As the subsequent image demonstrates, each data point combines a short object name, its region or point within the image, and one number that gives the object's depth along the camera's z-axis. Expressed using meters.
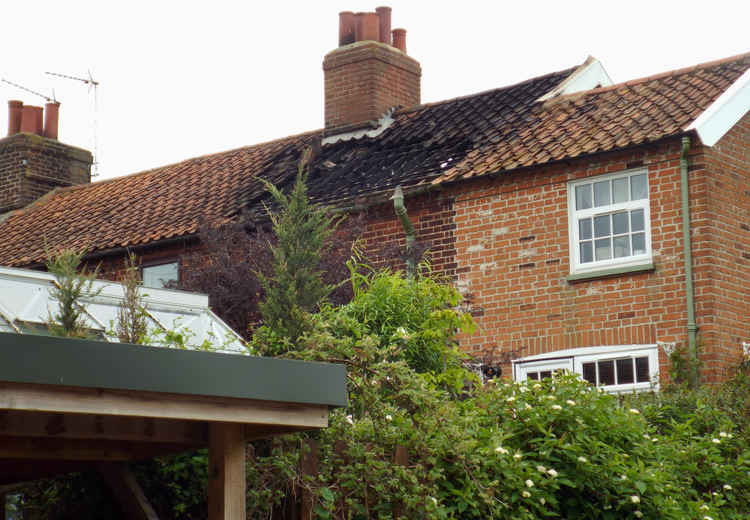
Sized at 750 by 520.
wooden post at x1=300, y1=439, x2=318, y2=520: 6.86
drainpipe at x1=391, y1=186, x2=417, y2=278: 16.25
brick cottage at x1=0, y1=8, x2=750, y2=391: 14.49
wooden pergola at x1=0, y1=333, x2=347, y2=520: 4.98
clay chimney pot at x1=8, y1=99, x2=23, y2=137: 27.07
